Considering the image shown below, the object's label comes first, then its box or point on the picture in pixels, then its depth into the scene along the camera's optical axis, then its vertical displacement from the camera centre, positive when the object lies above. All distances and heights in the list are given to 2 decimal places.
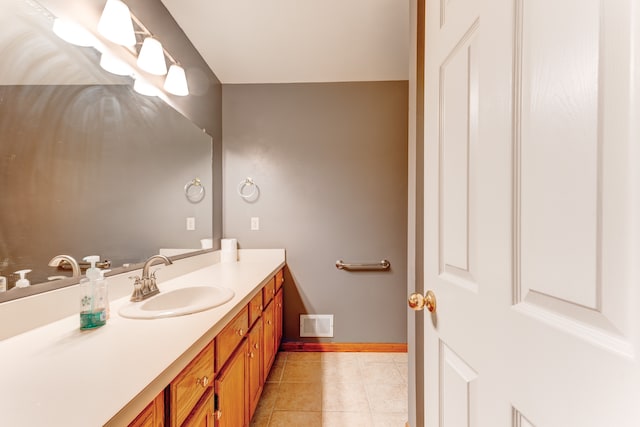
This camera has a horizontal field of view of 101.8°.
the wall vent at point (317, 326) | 2.37 -1.04
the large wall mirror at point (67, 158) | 0.79 +0.21
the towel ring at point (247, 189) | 2.41 +0.21
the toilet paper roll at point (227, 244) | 2.29 -0.28
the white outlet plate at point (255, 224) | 2.41 -0.11
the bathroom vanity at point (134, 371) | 0.49 -0.37
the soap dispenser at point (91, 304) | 0.84 -0.31
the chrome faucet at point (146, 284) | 1.15 -0.33
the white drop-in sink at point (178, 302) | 0.92 -0.39
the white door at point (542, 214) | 0.31 +0.00
